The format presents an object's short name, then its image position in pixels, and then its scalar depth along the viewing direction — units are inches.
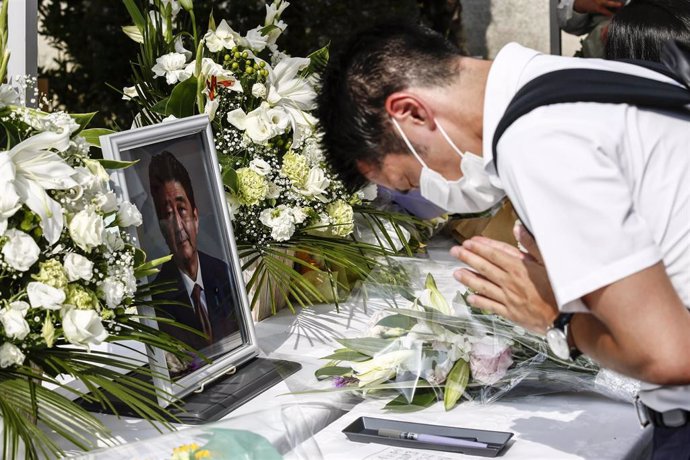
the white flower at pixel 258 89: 81.6
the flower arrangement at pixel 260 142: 79.1
